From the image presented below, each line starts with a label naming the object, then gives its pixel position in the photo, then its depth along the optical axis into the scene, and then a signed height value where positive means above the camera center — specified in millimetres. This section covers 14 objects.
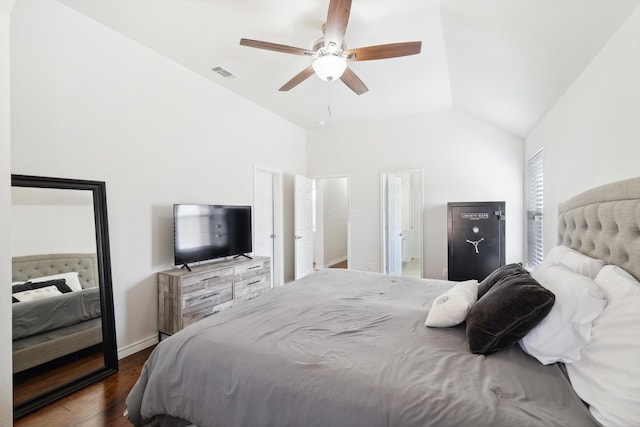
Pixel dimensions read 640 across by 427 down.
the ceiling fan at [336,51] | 2105 +1194
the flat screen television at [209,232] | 3061 -315
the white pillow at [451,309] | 1580 -602
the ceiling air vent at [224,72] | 3342 +1578
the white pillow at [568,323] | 1130 -499
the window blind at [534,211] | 3539 -153
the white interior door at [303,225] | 5211 -394
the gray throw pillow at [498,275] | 1705 -458
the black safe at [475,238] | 3842 -509
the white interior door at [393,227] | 5203 -468
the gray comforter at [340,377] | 1029 -709
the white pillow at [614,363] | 872 -552
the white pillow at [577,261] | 1500 -358
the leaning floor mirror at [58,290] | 2023 -631
